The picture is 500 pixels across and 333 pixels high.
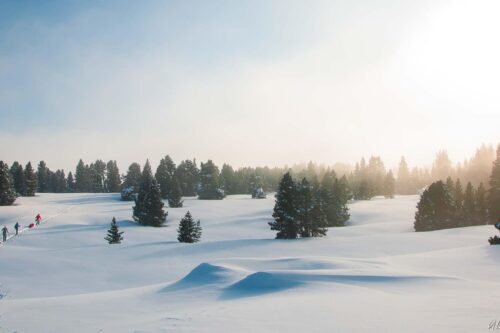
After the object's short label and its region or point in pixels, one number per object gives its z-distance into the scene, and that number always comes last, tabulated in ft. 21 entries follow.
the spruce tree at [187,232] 121.80
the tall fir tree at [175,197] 238.68
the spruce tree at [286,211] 118.93
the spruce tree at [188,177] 326.24
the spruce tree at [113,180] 378.53
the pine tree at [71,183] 410.72
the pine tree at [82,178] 402.93
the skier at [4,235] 116.67
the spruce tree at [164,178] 280.10
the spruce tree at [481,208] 169.07
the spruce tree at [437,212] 160.04
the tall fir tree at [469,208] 164.35
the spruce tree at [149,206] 178.29
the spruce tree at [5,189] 211.00
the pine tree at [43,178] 395.55
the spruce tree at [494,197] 160.06
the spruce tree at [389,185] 332.19
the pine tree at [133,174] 326.85
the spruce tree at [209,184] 300.61
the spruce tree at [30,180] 285.64
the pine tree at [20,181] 290.64
